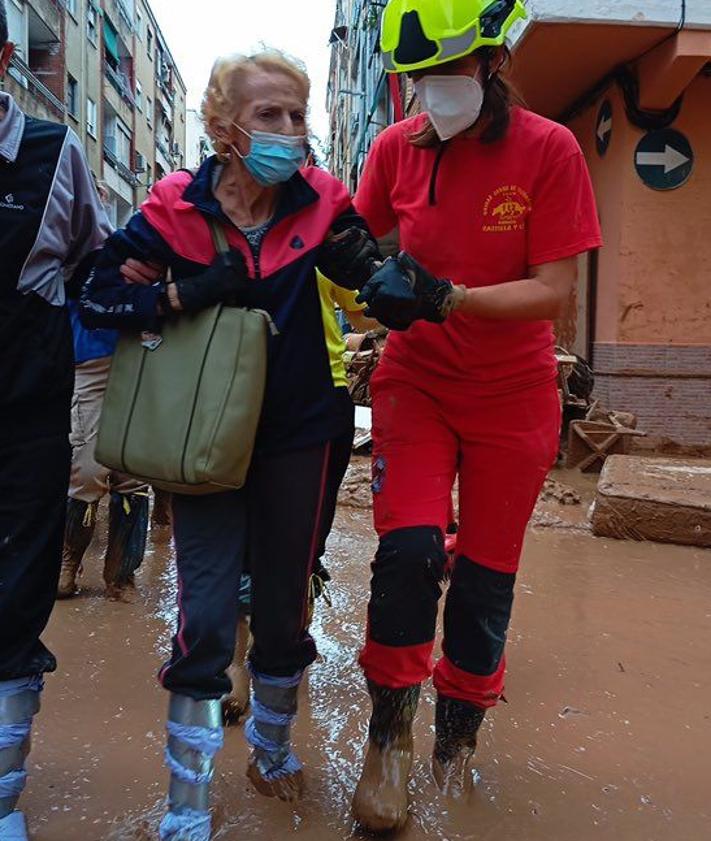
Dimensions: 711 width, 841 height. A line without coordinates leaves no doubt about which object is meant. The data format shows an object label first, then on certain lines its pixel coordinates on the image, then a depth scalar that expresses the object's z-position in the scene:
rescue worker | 1.97
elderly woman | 1.75
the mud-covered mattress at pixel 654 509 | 4.53
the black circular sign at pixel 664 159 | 7.68
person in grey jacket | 1.76
